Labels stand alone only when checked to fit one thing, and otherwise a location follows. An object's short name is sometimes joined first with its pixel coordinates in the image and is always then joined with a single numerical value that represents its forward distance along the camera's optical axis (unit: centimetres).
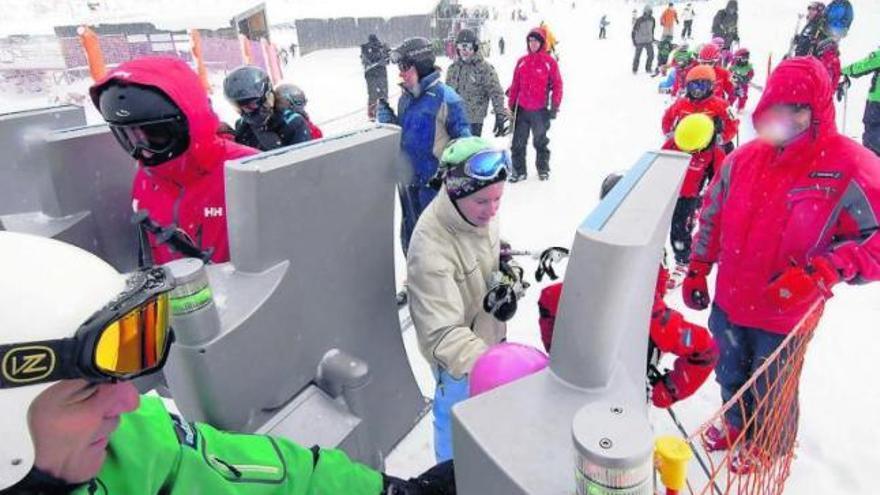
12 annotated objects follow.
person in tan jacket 186
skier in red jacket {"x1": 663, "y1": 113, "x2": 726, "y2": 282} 407
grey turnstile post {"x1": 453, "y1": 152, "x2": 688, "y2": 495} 69
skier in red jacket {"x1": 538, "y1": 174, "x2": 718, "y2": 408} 168
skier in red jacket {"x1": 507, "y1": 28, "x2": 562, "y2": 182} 718
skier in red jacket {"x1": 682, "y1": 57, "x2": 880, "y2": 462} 213
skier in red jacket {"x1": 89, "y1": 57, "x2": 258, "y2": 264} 196
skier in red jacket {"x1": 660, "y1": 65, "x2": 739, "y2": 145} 471
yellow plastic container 79
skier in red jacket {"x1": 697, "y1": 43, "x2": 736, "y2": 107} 703
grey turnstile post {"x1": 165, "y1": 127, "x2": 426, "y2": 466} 158
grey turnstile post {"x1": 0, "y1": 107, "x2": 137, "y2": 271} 258
